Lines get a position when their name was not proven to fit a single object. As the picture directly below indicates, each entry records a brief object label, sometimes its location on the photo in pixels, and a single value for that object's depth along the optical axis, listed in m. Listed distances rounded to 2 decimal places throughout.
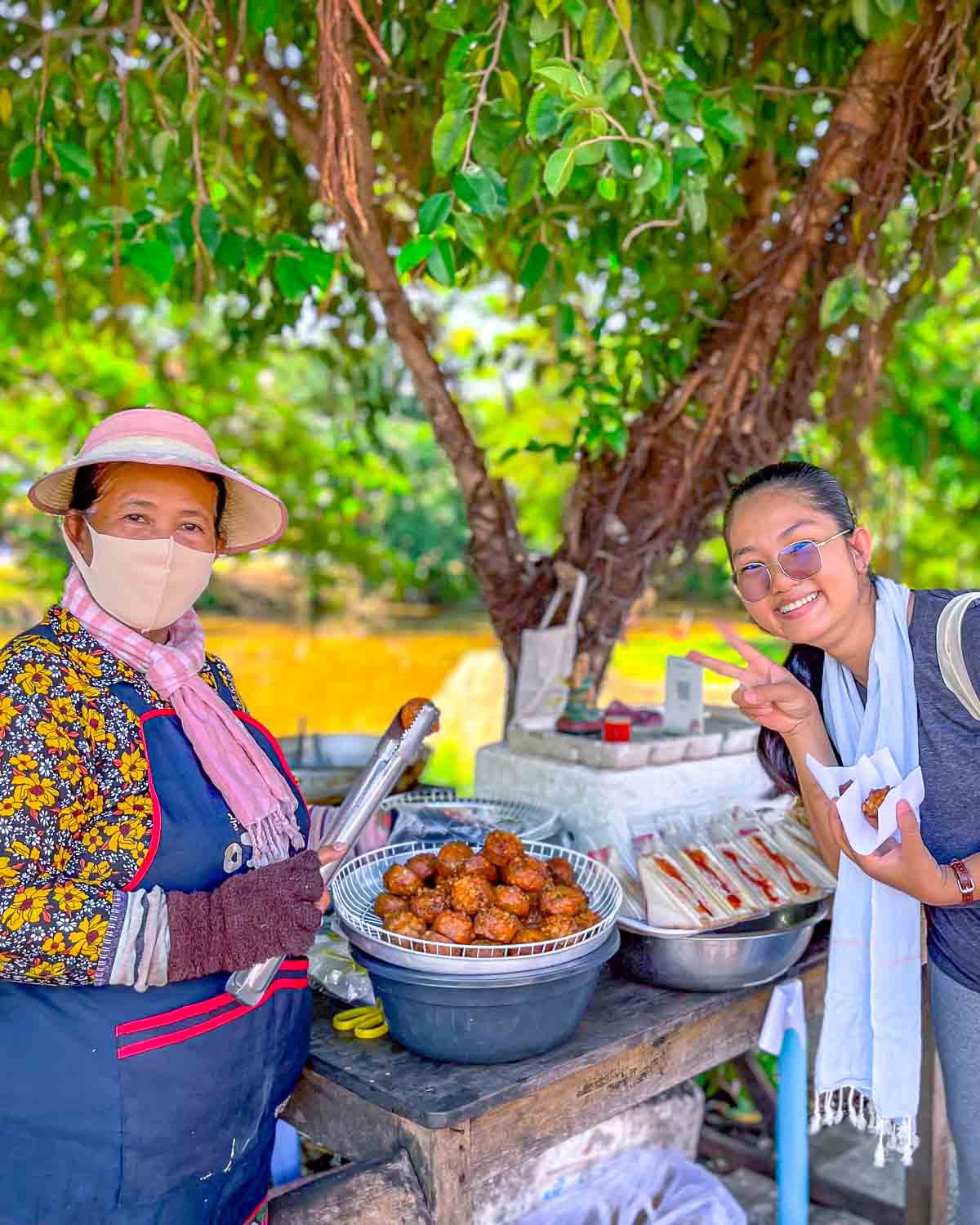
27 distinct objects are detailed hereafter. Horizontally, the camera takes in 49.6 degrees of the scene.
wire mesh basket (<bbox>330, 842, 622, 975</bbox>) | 1.65
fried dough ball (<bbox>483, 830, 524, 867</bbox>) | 1.94
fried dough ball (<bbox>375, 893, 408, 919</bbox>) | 1.82
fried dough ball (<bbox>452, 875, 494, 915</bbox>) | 1.79
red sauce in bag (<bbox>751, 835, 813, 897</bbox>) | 2.23
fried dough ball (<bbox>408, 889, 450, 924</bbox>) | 1.79
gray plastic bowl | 1.65
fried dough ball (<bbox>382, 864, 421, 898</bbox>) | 1.89
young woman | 1.74
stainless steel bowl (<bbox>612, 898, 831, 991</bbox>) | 2.00
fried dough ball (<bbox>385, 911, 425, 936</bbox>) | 1.74
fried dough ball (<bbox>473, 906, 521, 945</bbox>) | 1.71
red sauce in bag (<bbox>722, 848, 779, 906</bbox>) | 2.17
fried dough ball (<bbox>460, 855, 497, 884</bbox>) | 1.88
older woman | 1.40
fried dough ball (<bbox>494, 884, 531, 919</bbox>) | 1.79
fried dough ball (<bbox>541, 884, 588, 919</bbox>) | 1.79
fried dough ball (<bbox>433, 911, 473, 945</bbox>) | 1.72
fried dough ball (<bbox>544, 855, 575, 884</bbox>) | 1.97
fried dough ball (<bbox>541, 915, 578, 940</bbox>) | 1.73
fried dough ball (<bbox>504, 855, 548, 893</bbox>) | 1.85
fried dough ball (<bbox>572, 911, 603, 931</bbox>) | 1.78
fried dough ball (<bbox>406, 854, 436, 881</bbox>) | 1.96
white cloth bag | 2.82
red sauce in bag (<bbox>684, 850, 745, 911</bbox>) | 2.12
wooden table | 1.59
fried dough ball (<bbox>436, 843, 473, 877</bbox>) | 1.92
